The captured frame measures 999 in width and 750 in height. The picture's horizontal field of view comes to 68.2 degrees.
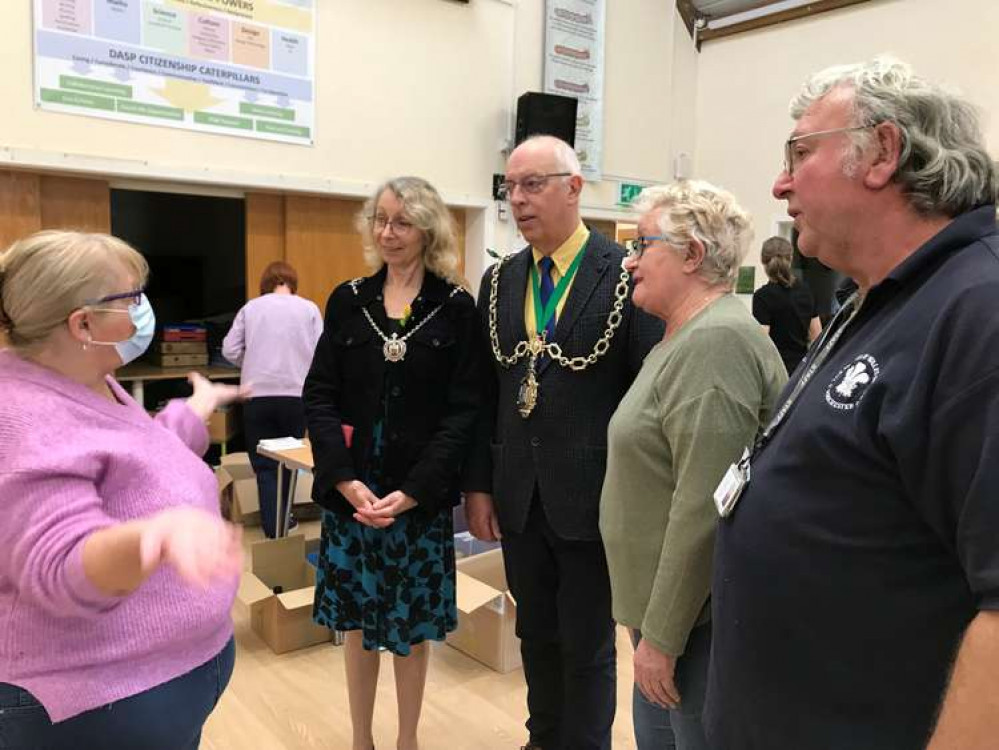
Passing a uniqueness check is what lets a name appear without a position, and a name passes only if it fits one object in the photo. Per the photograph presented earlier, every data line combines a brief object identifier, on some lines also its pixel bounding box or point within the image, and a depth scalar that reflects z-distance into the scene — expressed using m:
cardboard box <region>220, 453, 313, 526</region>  4.41
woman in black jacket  1.88
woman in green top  1.27
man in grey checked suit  1.75
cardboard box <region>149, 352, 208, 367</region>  4.83
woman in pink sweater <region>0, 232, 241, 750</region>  0.94
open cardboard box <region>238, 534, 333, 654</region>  2.84
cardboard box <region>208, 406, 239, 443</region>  4.25
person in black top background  4.46
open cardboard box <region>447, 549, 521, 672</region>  2.66
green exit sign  6.75
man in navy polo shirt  0.72
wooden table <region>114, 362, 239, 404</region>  4.47
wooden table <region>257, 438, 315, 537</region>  3.14
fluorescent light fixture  6.36
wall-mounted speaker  5.78
